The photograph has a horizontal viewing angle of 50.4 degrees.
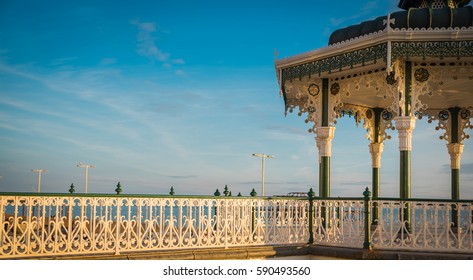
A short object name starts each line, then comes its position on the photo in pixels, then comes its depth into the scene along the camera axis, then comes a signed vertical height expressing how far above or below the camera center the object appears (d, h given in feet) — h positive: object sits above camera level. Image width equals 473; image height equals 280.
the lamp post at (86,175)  135.23 +4.07
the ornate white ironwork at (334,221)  34.04 -1.80
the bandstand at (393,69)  33.76 +9.27
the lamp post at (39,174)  138.10 +4.26
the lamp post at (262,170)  119.40 +5.80
